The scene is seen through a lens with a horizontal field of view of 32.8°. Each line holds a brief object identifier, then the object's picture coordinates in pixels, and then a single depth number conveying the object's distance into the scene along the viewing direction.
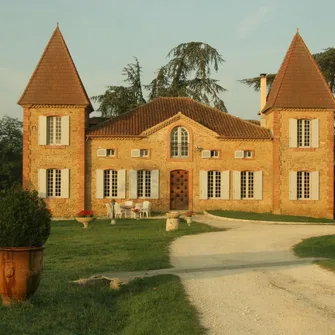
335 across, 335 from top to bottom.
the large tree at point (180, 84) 45.78
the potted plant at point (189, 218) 23.81
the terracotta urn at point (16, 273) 8.29
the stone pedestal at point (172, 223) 21.17
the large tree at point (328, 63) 41.30
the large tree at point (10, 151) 40.28
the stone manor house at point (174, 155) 31.11
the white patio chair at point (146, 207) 29.58
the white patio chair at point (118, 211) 29.03
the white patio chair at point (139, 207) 29.09
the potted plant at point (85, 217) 23.11
